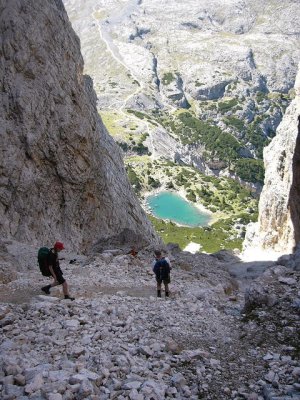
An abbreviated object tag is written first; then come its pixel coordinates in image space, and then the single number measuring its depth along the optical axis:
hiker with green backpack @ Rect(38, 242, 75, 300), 14.55
